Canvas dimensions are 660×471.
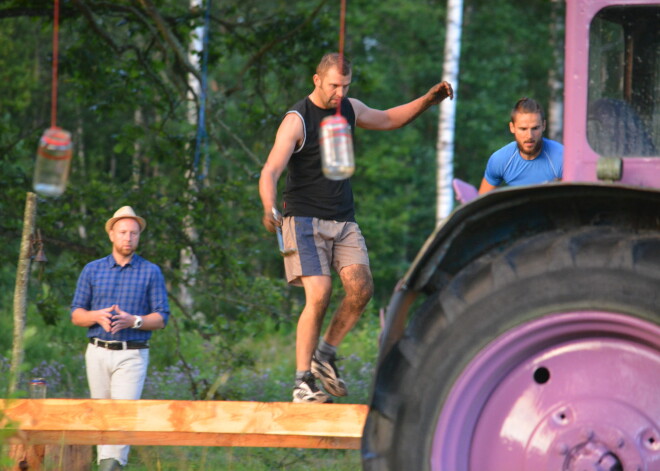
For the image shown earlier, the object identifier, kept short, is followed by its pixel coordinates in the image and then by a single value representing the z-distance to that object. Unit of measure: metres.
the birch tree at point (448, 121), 35.53
